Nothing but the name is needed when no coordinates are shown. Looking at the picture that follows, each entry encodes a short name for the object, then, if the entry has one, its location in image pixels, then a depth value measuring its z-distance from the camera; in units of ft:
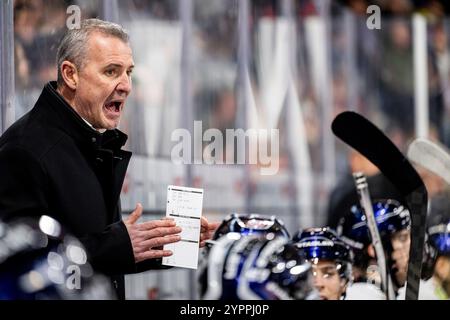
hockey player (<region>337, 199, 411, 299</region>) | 22.66
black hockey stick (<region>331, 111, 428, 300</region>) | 18.02
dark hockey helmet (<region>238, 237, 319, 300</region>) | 18.52
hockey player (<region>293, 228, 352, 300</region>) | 20.54
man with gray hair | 16.48
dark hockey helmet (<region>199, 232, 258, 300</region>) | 18.97
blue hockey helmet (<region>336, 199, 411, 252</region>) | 23.36
